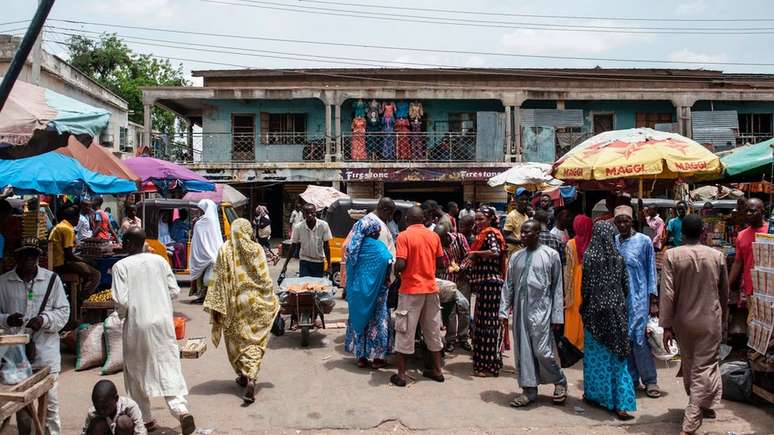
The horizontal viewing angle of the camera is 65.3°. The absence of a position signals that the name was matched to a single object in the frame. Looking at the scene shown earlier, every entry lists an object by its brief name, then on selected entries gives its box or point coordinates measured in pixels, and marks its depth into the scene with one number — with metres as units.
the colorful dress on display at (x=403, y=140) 21.84
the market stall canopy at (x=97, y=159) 6.84
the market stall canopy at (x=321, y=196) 14.83
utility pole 2.71
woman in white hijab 9.77
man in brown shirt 4.57
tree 37.78
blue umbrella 6.41
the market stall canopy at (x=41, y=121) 4.05
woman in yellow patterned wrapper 5.45
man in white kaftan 4.52
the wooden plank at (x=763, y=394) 5.09
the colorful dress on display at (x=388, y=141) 21.77
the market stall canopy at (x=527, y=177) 12.19
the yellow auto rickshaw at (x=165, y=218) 12.74
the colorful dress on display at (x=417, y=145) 21.95
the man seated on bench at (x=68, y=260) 7.12
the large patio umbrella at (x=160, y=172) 10.43
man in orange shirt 5.87
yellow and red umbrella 6.25
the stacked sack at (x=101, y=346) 6.19
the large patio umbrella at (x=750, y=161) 7.05
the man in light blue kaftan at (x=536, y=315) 5.20
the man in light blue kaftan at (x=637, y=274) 5.37
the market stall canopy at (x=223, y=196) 15.51
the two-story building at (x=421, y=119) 21.16
